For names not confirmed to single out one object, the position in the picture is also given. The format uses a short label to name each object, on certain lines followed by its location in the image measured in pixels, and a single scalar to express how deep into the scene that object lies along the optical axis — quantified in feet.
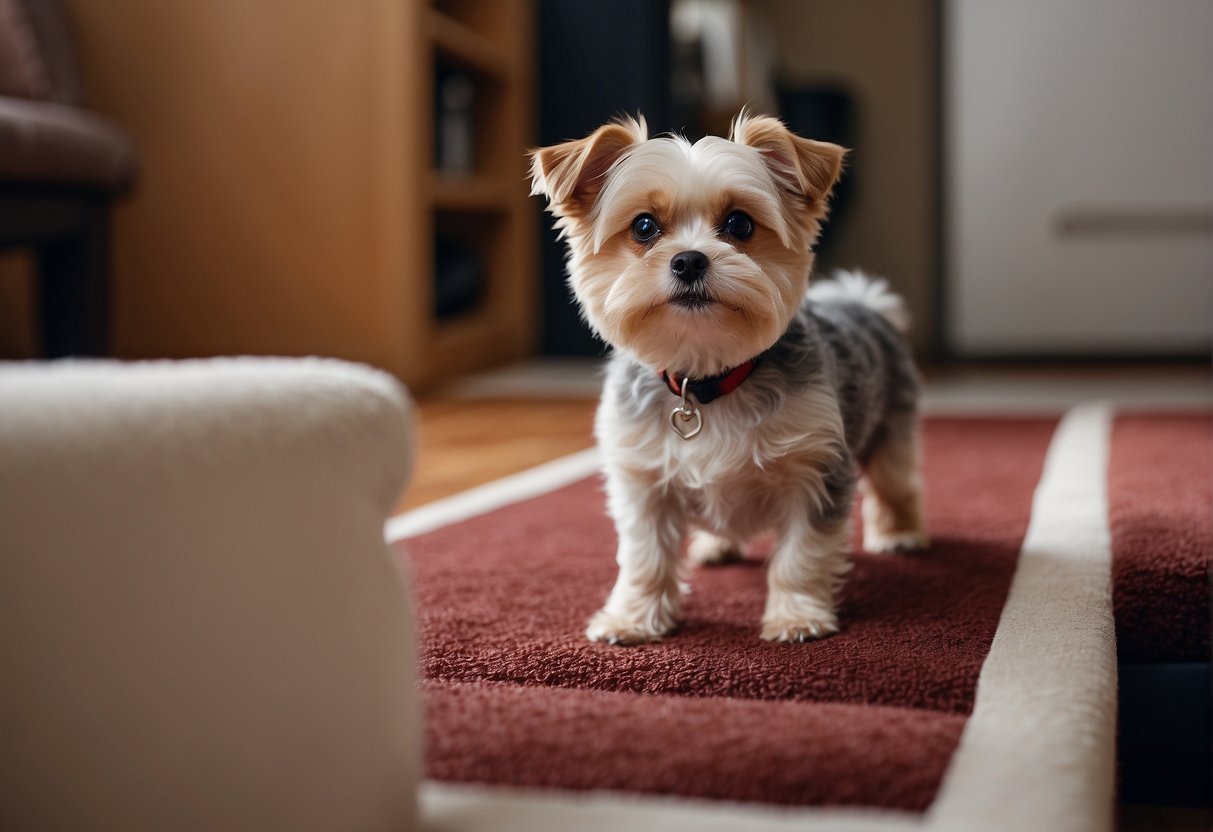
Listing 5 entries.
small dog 4.24
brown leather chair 7.78
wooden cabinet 11.62
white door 16.44
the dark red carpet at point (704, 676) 2.95
